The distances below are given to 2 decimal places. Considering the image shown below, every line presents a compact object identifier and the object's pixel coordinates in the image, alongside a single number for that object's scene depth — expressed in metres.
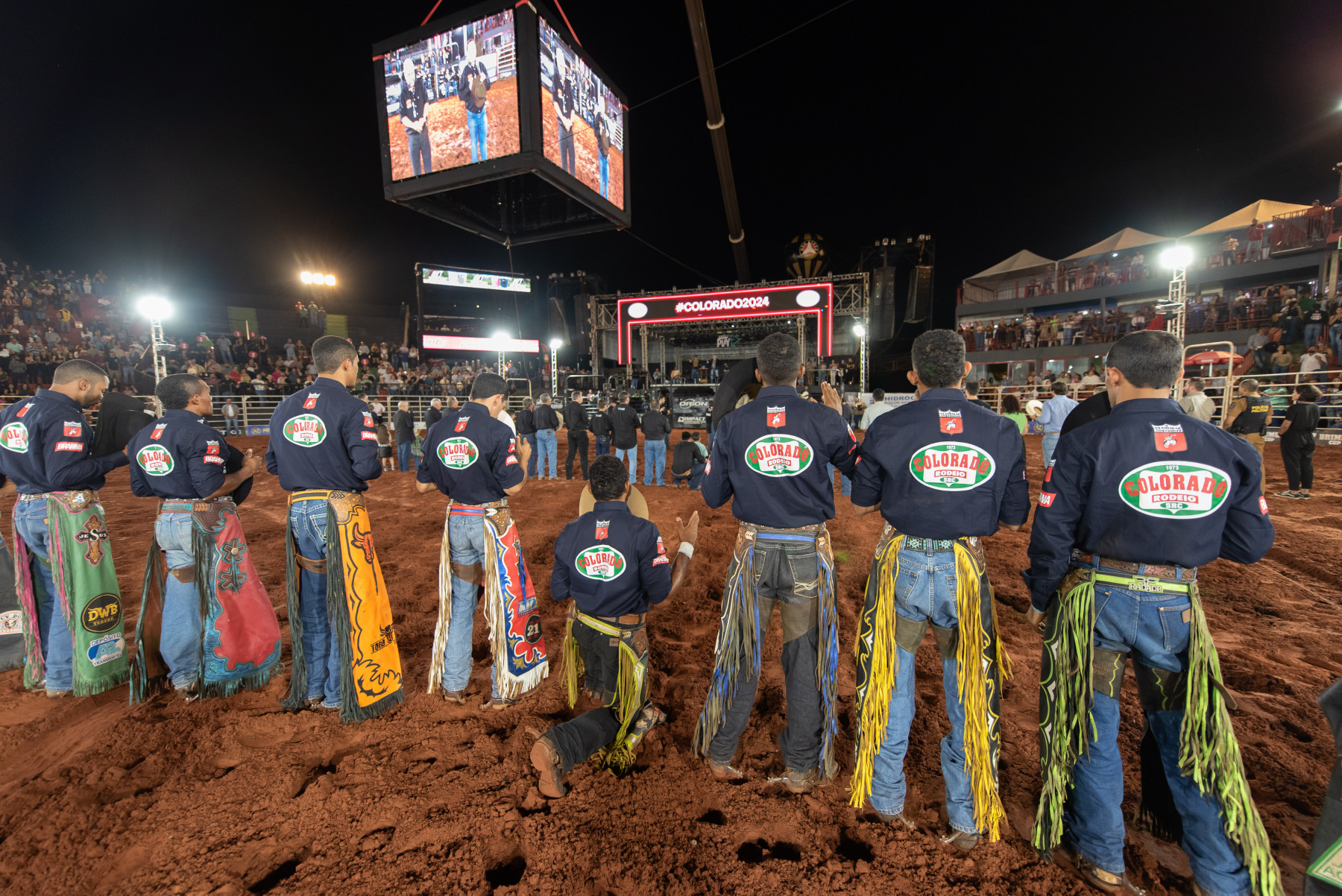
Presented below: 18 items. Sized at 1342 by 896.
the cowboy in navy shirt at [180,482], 3.06
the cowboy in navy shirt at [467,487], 3.21
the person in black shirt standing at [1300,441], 7.56
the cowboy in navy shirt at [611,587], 2.67
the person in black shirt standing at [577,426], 10.01
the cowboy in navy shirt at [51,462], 3.16
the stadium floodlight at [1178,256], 8.95
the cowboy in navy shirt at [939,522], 2.17
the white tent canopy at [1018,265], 30.78
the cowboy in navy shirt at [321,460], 2.97
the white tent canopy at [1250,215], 23.31
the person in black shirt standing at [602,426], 9.67
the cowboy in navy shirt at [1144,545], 1.87
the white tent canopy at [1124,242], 27.45
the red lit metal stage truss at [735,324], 19.34
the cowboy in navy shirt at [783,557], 2.45
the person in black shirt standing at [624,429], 9.30
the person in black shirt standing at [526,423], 9.96
